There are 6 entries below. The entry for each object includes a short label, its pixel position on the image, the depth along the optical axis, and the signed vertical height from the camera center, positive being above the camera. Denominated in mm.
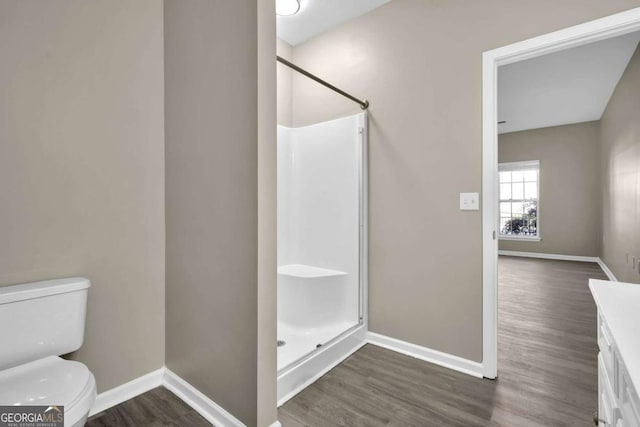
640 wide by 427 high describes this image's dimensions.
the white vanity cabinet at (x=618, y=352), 589 -284
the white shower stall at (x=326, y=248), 2301 -302
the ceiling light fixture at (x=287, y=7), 2289 +1576
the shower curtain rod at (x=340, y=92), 1916 +897
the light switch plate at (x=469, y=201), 1934 +71
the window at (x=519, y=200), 6641 +266
